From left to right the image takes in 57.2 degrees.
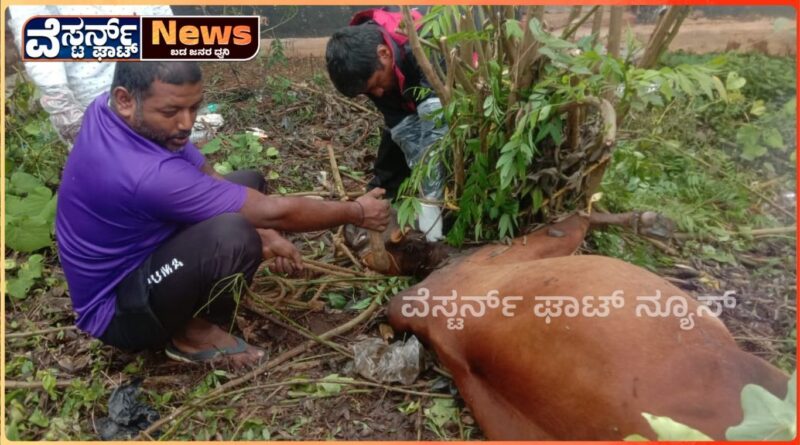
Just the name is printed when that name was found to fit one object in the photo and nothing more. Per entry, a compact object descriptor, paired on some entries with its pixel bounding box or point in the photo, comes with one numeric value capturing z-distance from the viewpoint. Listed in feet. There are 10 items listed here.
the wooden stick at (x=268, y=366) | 7.13
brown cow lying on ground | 5.48
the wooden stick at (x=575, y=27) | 6.99
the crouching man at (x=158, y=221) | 6.90
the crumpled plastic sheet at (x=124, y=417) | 7.14
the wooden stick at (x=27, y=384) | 7.67
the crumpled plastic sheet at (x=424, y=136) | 8.87
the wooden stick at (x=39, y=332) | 8.44
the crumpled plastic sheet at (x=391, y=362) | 7.60
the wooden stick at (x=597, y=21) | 7.36
